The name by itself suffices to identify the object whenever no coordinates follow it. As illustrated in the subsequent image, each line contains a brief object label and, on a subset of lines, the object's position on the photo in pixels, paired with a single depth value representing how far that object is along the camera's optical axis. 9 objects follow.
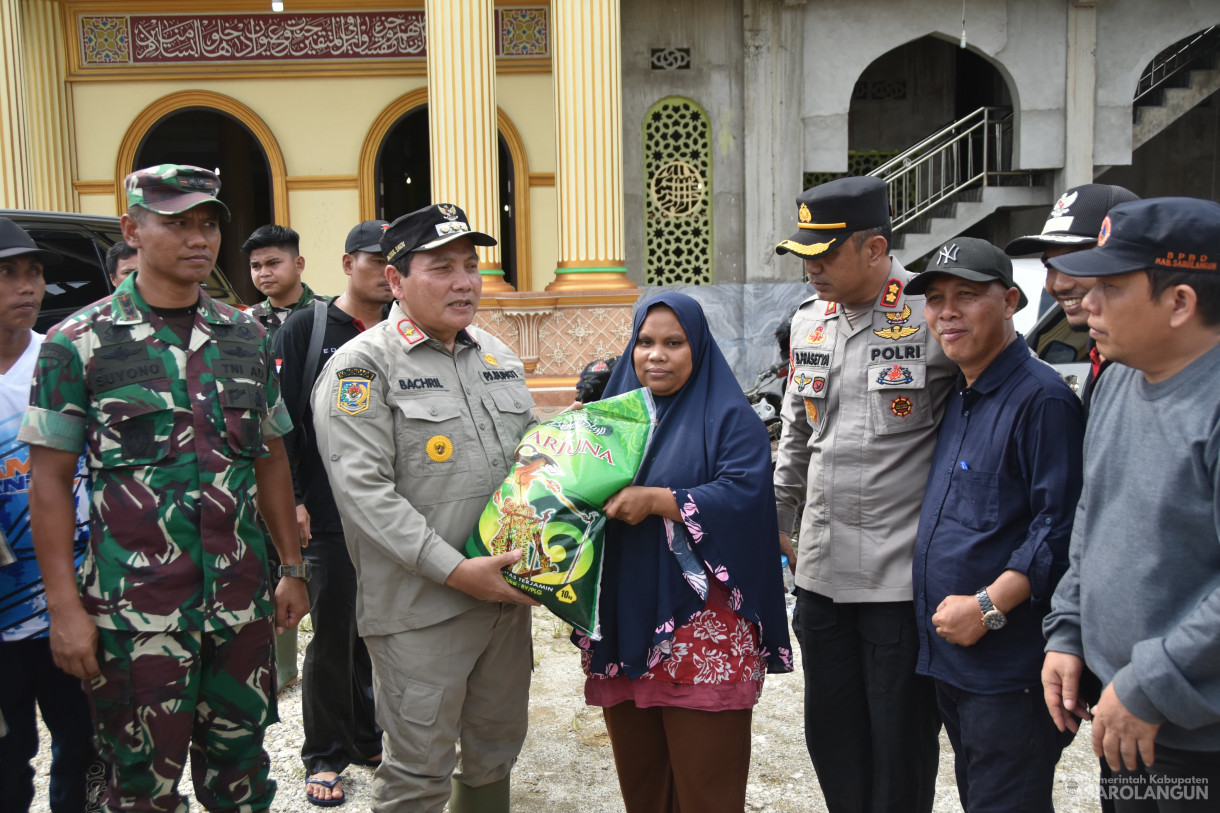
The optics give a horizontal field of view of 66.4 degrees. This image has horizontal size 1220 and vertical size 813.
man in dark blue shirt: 2.18
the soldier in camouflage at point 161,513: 2.28
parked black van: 4.25
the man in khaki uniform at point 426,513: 2.36
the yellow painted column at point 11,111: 9.11
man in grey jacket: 1.71
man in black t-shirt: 3.33
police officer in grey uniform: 2.53
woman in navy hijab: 2.38
